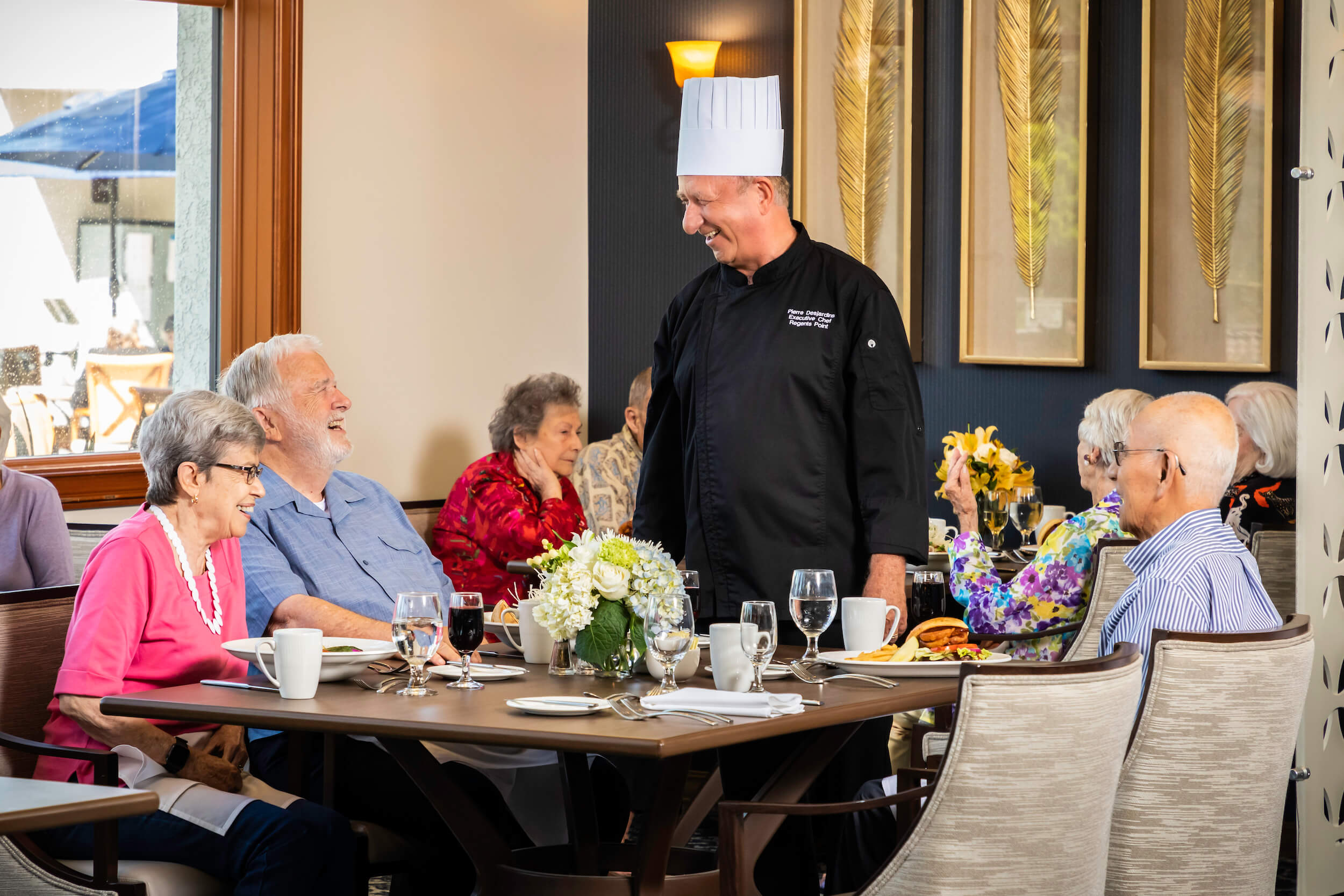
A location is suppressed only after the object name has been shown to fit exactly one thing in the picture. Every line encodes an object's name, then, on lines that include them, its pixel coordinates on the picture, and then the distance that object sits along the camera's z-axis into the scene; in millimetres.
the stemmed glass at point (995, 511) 9425
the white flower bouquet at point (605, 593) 4785
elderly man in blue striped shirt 5165
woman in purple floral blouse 7071
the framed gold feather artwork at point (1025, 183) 10095
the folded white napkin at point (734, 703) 4146
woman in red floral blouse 10186
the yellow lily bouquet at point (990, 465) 9425
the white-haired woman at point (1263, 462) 8079
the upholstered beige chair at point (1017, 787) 3885
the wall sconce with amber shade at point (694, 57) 11822
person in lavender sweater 7390
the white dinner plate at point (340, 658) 4716
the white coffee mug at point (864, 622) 5310
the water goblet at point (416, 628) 4572
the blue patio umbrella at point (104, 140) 9387
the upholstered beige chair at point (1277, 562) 7679
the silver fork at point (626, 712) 4100
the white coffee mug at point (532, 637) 5333
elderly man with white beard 5641
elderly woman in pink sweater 4872
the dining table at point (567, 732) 3925
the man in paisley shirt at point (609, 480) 10878
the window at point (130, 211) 9357
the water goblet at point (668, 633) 4541
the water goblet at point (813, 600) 4895
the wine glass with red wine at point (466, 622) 4732
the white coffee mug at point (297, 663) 4416
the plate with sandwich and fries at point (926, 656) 4815
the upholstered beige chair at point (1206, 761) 4519
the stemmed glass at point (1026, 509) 9364
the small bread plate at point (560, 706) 4142
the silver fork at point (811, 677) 4743
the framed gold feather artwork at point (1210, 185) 9129
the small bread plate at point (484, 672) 4926
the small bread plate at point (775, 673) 4914
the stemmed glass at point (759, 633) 4477
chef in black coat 6006
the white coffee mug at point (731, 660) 4549
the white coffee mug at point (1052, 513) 9783
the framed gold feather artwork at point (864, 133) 10970
